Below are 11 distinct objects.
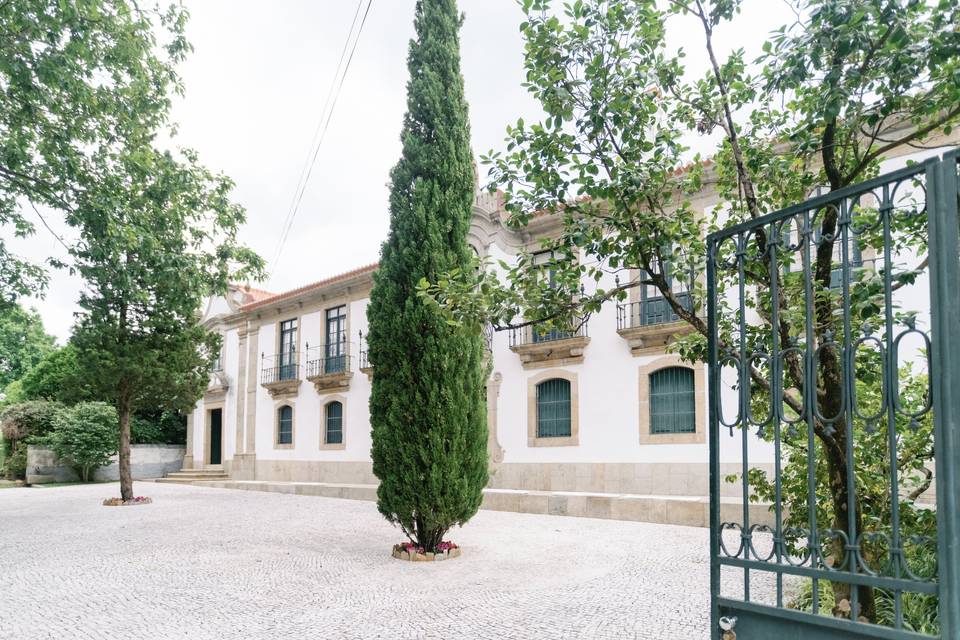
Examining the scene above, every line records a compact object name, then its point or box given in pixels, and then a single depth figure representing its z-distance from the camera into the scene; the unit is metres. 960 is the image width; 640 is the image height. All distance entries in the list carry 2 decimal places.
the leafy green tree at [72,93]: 7.84
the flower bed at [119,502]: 15.08
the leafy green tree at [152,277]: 9.15
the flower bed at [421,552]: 8.09
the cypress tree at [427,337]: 8.07
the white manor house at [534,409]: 12.09
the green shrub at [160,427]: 25.17
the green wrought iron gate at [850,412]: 2.28
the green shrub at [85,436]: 22.11
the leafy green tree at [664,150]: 3.69
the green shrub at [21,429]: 23.03
